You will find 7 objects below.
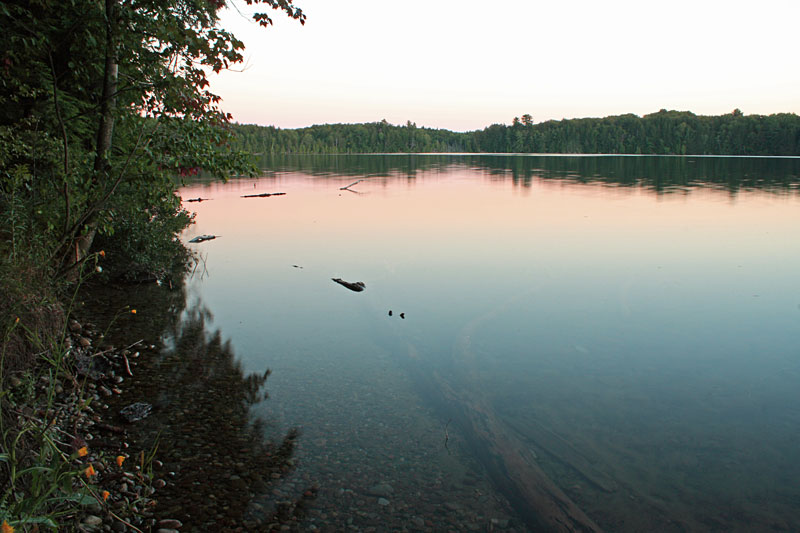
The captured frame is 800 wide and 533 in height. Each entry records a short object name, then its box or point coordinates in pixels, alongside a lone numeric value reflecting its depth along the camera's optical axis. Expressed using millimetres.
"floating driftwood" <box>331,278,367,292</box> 13883
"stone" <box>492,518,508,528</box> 5291
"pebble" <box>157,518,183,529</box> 4742
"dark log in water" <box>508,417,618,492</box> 6121
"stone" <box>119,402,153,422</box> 6637
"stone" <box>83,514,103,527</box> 4395
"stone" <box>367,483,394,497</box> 5621
